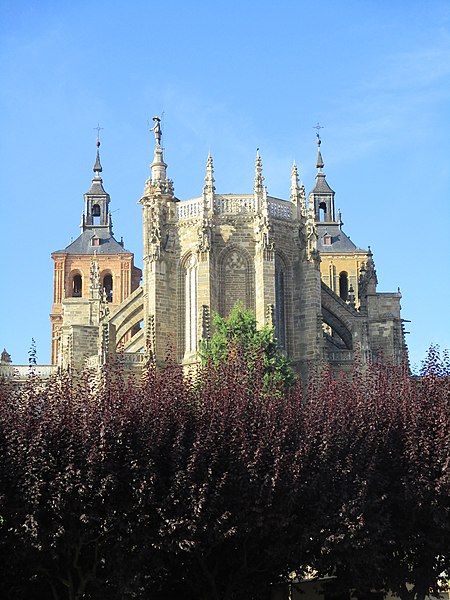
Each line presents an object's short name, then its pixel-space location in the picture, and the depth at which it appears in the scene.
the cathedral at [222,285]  57.69
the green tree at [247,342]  50.31
